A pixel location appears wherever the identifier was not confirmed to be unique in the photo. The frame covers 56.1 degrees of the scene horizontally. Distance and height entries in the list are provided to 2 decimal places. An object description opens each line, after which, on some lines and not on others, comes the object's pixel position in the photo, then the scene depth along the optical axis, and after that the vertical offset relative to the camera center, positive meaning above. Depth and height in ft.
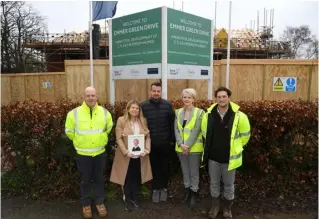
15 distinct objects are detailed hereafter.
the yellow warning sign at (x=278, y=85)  30.16 -0.73
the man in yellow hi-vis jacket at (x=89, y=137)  13.33 -2.69
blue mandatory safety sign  29.89 -0.71
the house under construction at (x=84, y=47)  90.89 +9.40
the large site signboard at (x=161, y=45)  19.30 +2.19
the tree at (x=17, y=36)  90.12 +12.61
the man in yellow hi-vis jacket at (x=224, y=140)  12.94 -2.76
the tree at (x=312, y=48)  133.81 +13.34
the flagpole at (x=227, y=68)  28.80 +0.85
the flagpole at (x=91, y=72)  30.02 +0.40
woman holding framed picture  14.24 -3.70
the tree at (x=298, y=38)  146.00 +19.87
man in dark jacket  14.60 -2.53
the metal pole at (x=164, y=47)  18.84 +1.90
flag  32.99 +7.51
